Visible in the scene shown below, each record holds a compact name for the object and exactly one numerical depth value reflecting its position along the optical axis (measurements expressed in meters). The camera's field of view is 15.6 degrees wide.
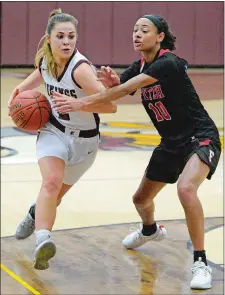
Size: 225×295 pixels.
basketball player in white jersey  5.23
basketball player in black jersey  5.27
